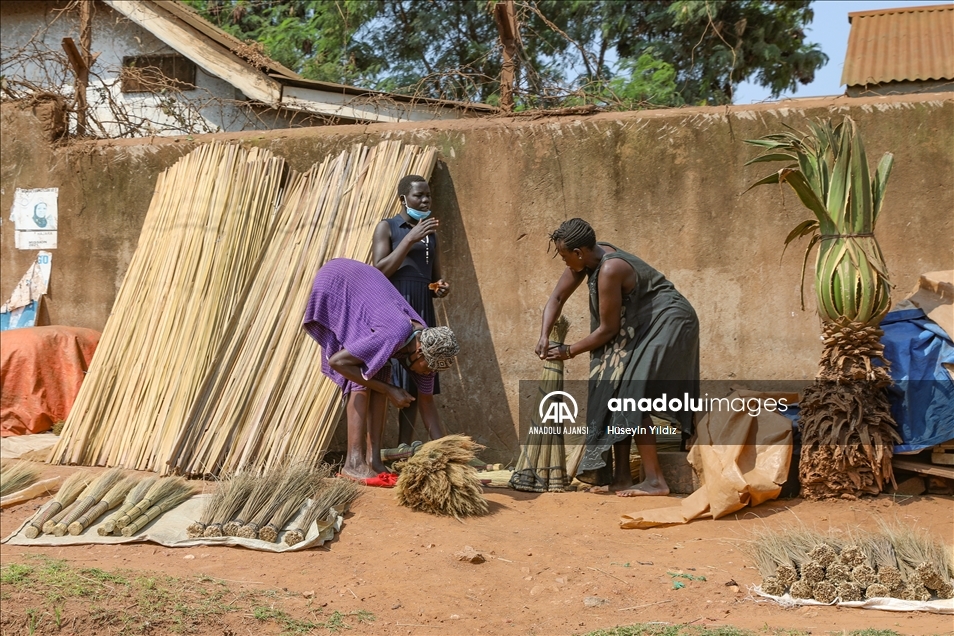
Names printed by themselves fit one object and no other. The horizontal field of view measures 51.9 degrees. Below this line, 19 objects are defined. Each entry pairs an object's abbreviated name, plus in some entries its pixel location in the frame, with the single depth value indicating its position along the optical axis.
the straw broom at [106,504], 4.62
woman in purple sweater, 5.14
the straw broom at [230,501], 4.55
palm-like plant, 4.80
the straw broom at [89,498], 4.64
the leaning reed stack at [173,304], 5.95
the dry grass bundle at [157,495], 4.65
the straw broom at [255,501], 4.54
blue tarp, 4.77
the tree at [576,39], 12.80
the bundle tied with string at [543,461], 5.51
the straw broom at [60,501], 4.65
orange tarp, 6.51
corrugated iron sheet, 7.80
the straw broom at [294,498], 4.50
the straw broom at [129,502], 4.60
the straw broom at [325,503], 4.48
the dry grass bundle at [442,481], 4.79
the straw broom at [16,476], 5.23
